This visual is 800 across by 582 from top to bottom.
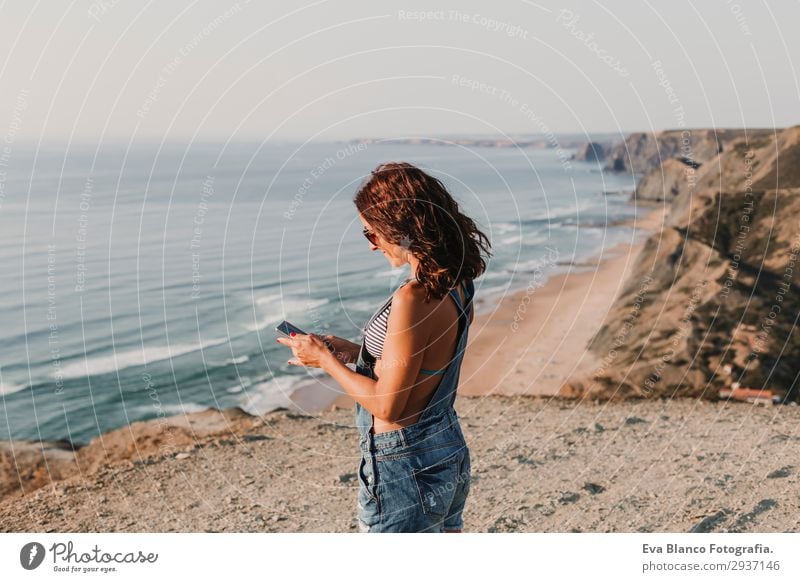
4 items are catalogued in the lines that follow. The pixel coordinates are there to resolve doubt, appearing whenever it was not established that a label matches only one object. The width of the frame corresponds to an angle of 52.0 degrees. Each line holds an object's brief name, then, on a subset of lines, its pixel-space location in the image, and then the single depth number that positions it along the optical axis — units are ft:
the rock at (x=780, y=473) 20.07
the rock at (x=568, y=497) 19.72
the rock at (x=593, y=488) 20.15
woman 9.62
